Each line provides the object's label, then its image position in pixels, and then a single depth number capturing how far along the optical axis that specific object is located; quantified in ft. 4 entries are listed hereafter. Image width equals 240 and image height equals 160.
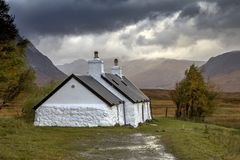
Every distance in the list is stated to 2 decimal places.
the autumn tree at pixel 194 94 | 226.79
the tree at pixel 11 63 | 96.89
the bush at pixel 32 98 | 176.45
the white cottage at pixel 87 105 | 148.46
